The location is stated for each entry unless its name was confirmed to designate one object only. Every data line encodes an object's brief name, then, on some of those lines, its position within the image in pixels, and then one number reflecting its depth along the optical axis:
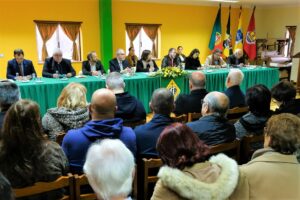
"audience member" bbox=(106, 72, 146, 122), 2.94
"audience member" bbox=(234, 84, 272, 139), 2.46
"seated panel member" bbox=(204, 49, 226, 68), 7.04
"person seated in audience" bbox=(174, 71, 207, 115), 3.25
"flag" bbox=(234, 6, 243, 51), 10.11
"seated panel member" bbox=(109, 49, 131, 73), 6.17
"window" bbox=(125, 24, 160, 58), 8.97
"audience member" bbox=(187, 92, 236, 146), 2.12
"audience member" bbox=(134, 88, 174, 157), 2.07
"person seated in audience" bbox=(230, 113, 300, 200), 1.44
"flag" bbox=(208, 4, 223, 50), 9.91
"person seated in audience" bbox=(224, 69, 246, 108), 3.51
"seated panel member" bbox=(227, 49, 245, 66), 7.18
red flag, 10.30
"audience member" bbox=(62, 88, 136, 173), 1.86
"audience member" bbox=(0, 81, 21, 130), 2.39
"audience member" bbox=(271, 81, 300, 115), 2.62
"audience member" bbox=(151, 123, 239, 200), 1.22
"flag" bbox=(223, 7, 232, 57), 9.96
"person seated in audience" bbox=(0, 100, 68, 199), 1.48
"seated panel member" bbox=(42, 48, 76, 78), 5.28
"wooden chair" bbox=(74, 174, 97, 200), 1.56
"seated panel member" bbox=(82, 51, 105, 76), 5.70
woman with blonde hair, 2.45
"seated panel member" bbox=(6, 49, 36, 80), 5.14
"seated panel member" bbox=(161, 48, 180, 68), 6.79
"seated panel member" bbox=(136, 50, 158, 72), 6.12
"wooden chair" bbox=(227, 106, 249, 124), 3.11
